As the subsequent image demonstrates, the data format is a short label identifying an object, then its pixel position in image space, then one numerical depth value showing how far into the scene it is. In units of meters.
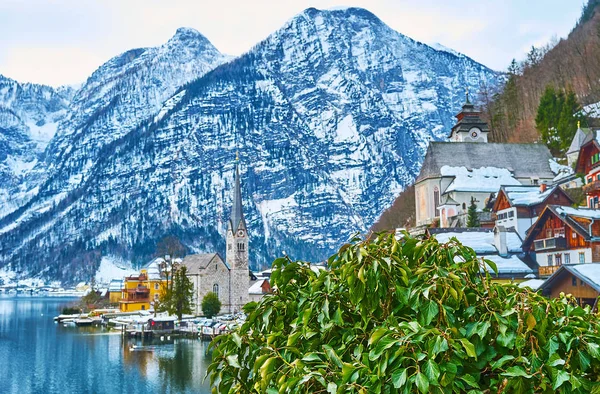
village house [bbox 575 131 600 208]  44.28
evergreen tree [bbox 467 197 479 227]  55.41
